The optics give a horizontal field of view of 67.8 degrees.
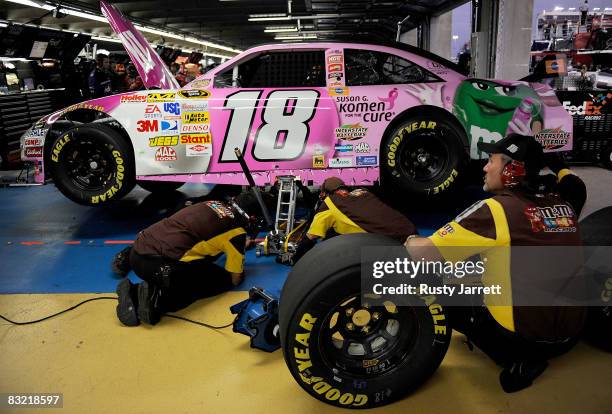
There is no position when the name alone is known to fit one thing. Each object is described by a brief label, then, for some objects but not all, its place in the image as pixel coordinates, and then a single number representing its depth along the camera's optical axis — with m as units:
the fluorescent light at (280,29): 21.02
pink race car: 4.84
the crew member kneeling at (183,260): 3.23
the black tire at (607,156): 7.17
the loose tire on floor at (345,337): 2.11
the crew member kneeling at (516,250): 2.02
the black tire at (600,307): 2.65
